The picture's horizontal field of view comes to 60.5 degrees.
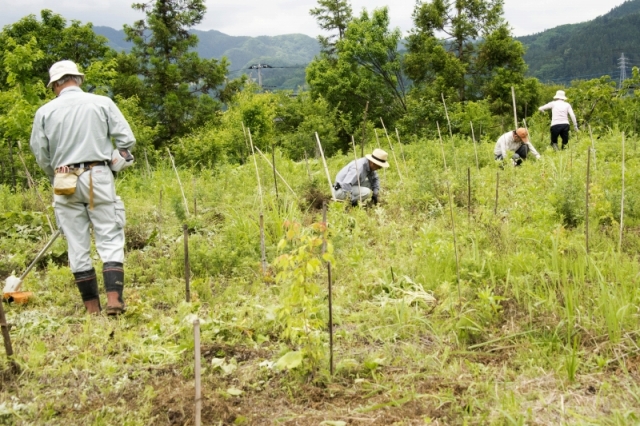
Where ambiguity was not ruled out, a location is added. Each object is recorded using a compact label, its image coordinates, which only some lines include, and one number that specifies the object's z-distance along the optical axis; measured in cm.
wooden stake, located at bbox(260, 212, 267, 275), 453
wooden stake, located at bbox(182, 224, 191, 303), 354
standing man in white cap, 403
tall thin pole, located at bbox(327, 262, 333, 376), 287
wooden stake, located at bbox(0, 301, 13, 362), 294
